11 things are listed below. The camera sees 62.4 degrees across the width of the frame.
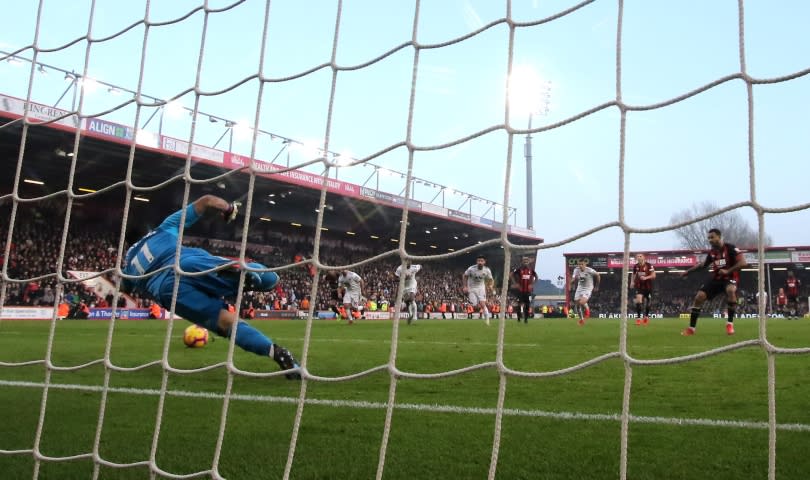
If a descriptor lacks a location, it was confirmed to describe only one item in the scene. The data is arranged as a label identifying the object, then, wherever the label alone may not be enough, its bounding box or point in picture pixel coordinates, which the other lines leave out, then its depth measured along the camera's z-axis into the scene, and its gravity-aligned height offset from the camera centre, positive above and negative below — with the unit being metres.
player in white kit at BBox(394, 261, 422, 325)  15.91 +0.26
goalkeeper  4.57 +0.01
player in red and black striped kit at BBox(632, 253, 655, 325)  13.55 +0.87
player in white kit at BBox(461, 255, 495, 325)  15.21 +0.59
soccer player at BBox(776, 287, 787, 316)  26.99 +1.36
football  7.83 -0.60
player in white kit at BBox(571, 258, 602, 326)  15.20 +0.82
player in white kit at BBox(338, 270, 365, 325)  15.79 +0.24
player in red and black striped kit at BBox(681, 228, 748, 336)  8.20 +0.73
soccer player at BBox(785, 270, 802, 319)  19.24 +1.31
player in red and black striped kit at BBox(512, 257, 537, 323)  16.05 +0.72
